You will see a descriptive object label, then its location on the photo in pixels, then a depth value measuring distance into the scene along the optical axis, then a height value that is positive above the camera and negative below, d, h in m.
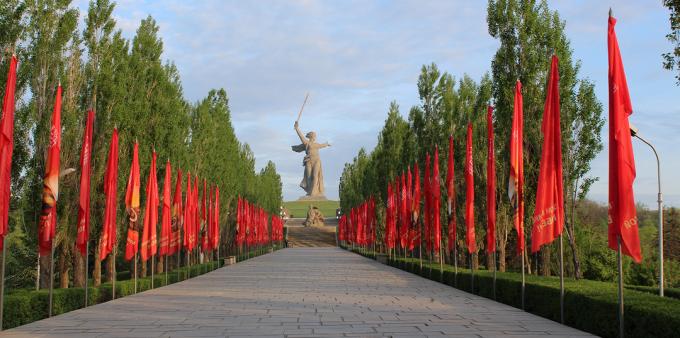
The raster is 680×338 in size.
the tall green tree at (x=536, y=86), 25.73 +4.71
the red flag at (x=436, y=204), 27.07 +0.05
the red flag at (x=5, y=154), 12.46 +0.94
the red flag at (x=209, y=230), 40.20 -1.54
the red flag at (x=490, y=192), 19.58 +0.39
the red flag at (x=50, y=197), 14.91 +0.17
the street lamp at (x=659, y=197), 21.10 +0.30
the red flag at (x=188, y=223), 30.80 -0.83
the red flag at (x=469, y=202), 21.91 +0.11
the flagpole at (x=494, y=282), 19.38 -2.24
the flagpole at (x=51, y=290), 15.30 -1.96
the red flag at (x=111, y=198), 18.98 +0.20
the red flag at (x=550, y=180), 14.29 +0.54
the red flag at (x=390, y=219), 40.89 -0.87
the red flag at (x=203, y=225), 38.12 -1.27
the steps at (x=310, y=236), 112.98 -5.42
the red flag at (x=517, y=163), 17.14 +1.08
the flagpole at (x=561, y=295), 13.71 -1.86
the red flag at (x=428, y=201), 29.84 +0.19
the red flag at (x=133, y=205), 21.44 +0.00
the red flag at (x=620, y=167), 10.87 +0.63
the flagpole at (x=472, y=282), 22.28 -2.54
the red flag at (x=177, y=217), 29.03 -0.55
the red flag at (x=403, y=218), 34.81 -0.67
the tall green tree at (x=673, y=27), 12.44 +3.31
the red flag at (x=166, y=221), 26.33 -0.63
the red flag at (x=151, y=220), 23.25 -0.52
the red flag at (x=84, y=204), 17.02 +0.02
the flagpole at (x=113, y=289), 20.26 -2.57
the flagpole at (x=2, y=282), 12.44 -1.43
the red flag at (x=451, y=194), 25.12 +0.43
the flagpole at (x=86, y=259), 17.01 -1.43
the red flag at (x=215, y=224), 41.09 -1.17
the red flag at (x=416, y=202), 32.09 +0.16
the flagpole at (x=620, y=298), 10.73 -1.51
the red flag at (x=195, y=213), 32.81 -0.40
